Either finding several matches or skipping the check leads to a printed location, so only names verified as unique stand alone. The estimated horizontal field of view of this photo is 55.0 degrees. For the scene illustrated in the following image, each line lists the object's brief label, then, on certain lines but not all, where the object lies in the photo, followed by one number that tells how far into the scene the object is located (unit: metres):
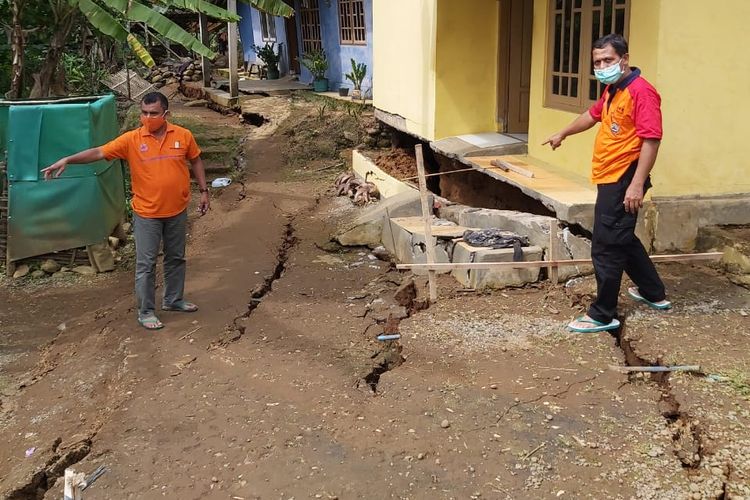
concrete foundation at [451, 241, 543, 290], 5.77
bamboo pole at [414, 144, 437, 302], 5.72
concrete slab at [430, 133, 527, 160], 8.22
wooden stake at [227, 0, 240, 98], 16.00
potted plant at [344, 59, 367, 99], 14.47
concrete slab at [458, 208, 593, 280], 5.79
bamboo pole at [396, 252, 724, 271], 5.45
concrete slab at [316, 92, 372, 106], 13.75
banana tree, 7.07
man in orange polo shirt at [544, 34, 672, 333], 4.29
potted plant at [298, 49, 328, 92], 16.09
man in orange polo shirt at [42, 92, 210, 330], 5.33
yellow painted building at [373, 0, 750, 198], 5.61
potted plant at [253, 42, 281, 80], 19.70
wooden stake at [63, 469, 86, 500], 3.22
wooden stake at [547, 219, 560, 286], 5.62
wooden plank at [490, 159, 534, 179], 6.96
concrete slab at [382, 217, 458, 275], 6.40
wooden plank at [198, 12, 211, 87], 19.50
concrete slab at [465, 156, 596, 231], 5.84
